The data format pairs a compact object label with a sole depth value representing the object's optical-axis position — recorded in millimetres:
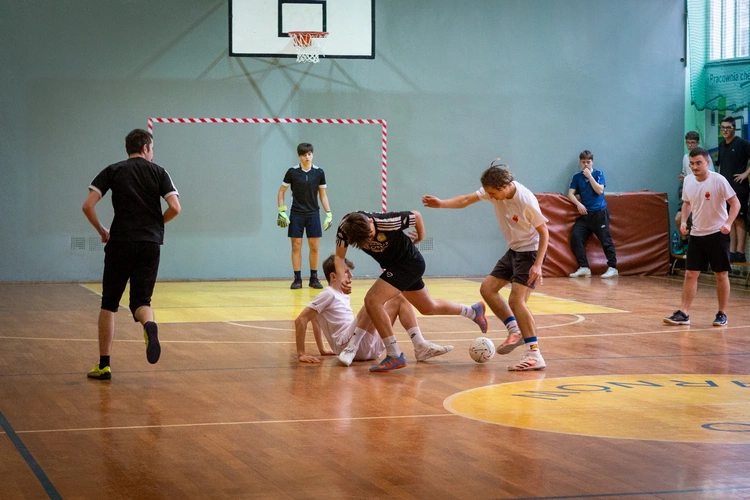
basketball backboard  16062
